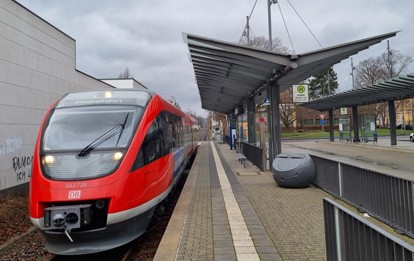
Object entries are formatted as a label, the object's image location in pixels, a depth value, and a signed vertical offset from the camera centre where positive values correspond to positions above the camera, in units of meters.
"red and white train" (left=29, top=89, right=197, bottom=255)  5.26 -0.51
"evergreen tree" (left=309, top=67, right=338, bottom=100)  77.06 +9.08
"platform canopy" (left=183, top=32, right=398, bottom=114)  10.84 +2.33
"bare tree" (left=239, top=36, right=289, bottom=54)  43.60 +10.54
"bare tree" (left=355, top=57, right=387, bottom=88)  60.66 +9.40
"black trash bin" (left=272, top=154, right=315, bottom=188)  9.95 -1.12
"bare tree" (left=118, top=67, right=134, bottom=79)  82.19 +14.10
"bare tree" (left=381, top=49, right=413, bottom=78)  54.88 +9.46
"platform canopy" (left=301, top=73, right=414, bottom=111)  18.56 +2.12
